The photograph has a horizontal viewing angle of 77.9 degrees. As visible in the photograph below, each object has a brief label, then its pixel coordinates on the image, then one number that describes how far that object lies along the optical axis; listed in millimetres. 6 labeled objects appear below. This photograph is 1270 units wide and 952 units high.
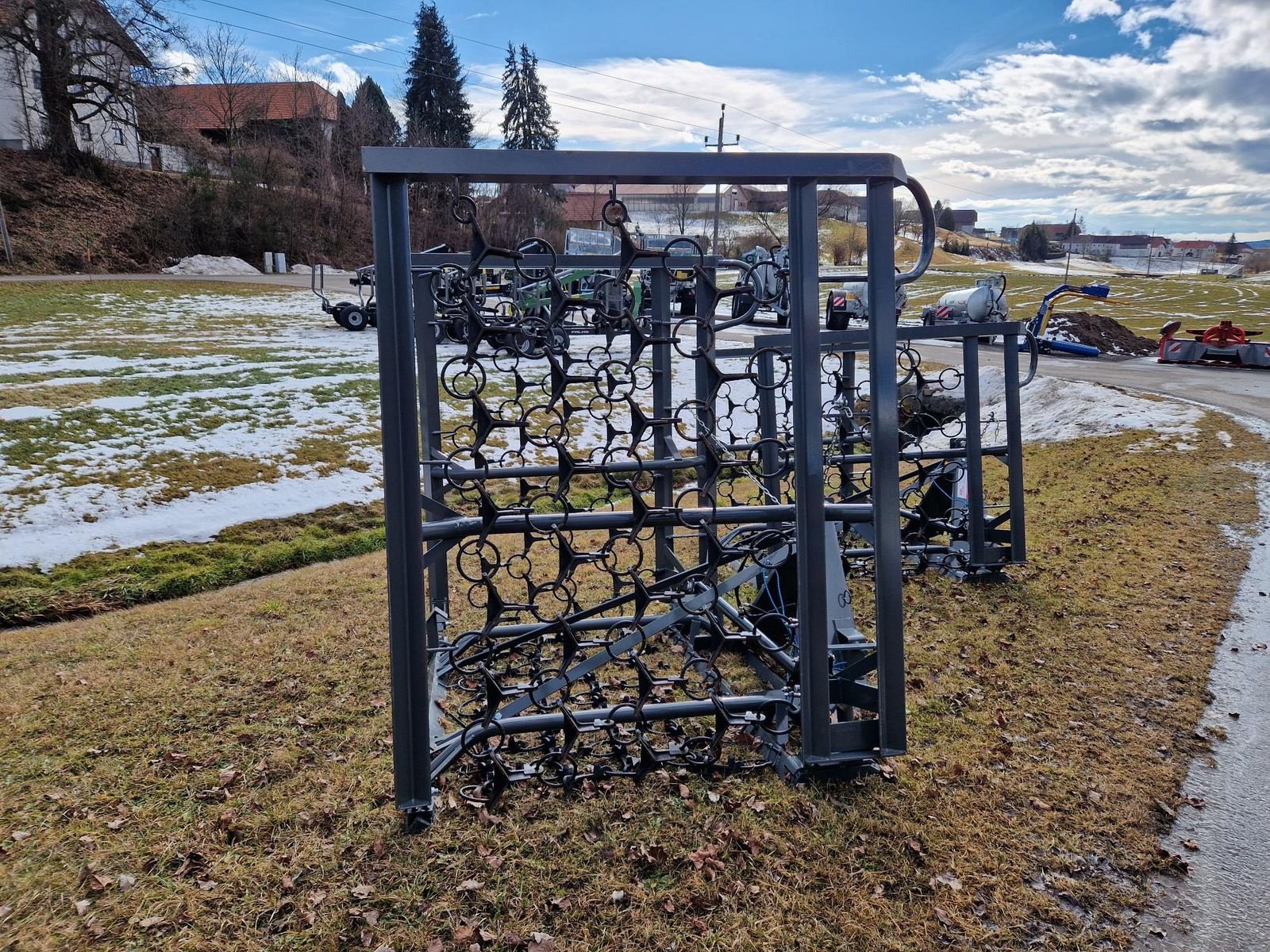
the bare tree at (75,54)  31250
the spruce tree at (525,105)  57000
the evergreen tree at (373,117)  44406
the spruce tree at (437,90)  51531
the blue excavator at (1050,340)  17852
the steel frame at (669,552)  2732
